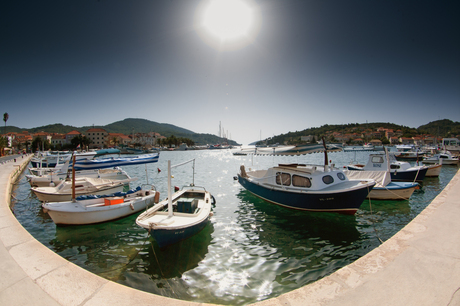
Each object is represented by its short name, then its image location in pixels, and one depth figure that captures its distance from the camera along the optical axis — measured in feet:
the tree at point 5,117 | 311.80
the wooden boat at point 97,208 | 34.53
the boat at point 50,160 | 121.82
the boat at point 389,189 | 49.67
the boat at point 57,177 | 62.64
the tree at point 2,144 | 199.14
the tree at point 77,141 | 359.79
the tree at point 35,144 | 324.29
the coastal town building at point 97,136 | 539.86
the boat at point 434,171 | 82.45
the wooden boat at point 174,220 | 25.25
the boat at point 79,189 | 44.12
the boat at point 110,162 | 45.32
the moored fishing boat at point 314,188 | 37.70
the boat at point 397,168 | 66.59
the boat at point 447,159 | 117.29
